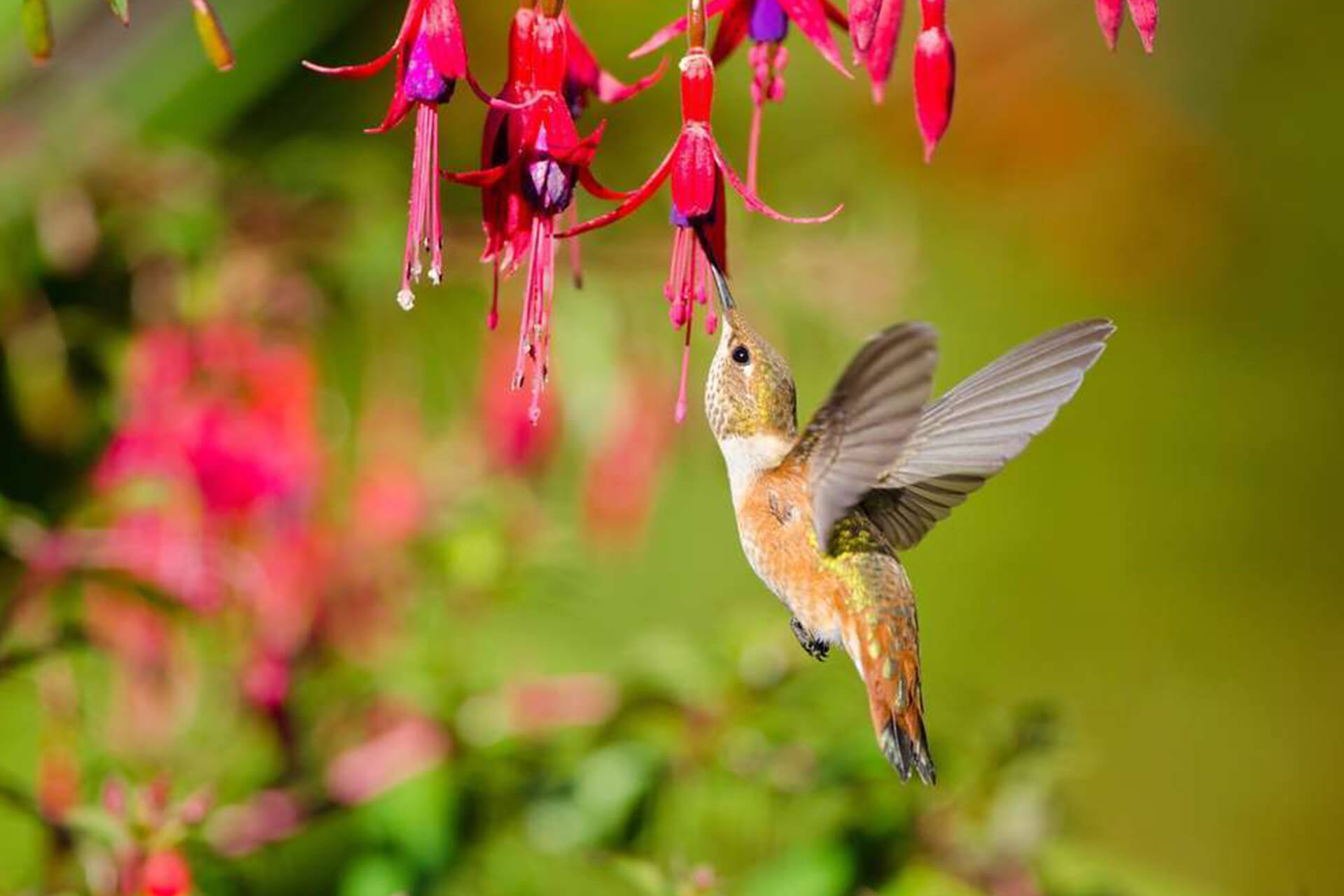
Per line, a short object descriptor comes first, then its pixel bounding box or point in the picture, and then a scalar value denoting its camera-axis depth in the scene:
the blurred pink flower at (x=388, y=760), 2.32
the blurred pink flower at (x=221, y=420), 2.38
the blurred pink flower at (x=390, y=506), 2.41
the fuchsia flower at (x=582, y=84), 2.23
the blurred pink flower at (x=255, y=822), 2.31
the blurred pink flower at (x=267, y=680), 2.35
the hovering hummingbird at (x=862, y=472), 2.23
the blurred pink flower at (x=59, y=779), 2.32
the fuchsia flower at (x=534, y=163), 2.21
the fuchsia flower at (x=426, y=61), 2.21
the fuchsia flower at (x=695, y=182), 2.21
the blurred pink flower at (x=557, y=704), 2.34
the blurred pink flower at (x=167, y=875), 2.26
